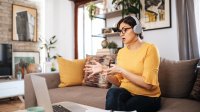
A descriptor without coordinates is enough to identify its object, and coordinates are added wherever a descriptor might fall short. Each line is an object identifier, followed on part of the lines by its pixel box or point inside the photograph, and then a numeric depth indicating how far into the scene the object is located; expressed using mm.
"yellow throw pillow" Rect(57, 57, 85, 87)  2664
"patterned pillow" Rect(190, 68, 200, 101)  1828
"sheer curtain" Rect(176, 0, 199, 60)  2666
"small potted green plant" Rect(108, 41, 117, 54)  3489
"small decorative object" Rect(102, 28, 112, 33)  3592
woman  1469
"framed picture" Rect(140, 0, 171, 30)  3033
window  4309
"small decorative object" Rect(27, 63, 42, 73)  4484
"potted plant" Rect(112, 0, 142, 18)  3162
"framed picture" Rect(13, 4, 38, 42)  4383
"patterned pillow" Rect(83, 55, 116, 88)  2550
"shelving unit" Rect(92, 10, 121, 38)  3558
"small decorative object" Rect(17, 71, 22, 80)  4129
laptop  872
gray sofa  1829
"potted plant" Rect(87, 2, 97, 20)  3732
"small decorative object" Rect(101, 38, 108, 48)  3588
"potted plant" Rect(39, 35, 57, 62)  4715
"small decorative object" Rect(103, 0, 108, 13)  3601
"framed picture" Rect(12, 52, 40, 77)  4344
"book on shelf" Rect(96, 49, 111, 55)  3411
